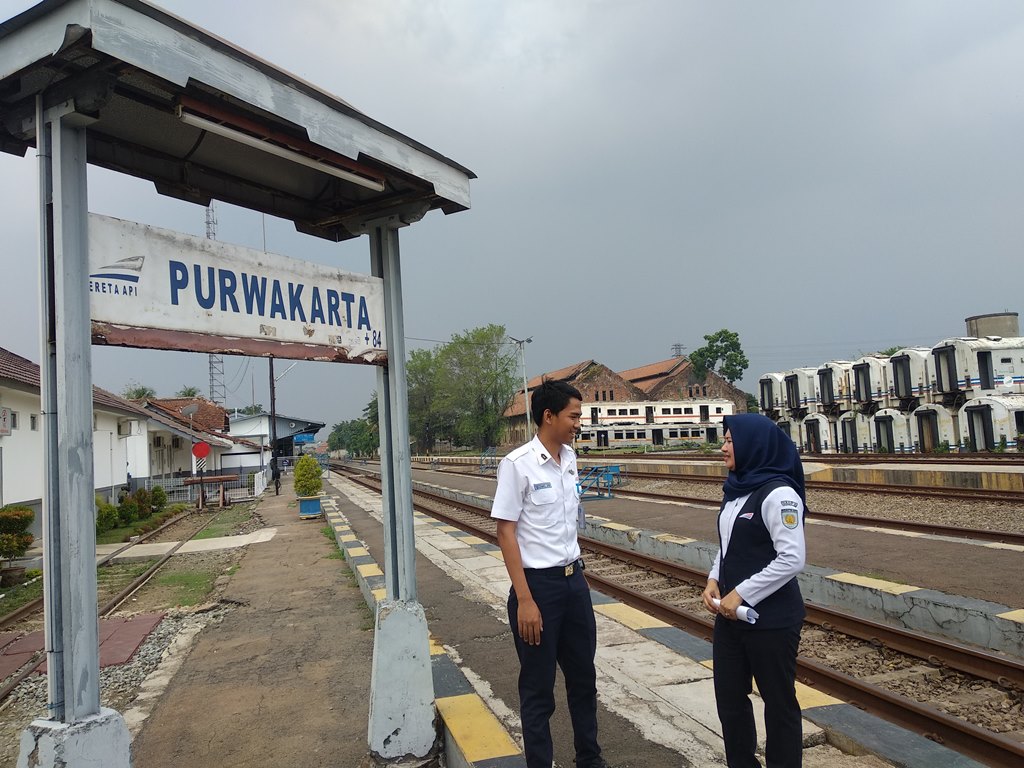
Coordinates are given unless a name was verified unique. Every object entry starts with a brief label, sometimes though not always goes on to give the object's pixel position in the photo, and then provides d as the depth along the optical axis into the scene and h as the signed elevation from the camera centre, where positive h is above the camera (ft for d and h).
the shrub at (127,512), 57.36 -4.40
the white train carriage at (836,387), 97.96 +4.22
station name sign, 8.38 +2.20
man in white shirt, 9.45 -2.05
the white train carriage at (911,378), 84.69 +4.20
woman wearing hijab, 8.49 -2.17
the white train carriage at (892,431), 87.40 -2.59
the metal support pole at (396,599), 11.28 -2.73
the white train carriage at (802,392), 106.32 +4.05
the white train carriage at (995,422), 73.31 -1.86
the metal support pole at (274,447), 103.00 +0.66
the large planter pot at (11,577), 32.48 -5.23
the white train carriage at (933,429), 82.17 -2.46
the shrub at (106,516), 52.32 -4.21
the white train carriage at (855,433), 94.89 -2.65
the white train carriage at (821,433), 102.22 -2.62
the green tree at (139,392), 252.62 +26.05
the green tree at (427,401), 265.11 +16.37
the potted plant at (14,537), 31.45 -3.22
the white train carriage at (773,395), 113.29 +4.21
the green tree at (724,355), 215.57 +21.73
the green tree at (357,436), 312.29 +6.42
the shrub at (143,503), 62.23 -3.97
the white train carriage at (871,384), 92.22 +4.06
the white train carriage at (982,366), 76.38 +4.56
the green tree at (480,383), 249.34 +20.34
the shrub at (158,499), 71.26 -4.23
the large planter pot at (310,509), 58.08 -5.10
